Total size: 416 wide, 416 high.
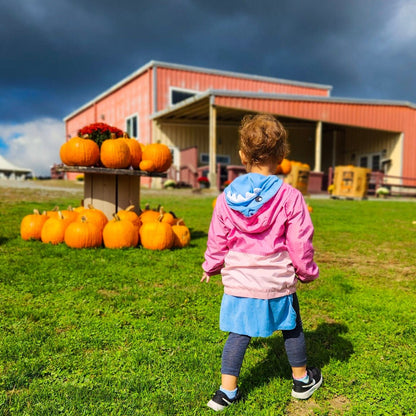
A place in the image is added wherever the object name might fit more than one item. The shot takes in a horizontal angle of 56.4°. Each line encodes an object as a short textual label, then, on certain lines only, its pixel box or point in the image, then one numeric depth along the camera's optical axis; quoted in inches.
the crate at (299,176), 586.9
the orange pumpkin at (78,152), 219.3
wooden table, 238.4
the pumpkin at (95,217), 209.7
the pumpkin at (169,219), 233.1
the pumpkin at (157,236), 207.8
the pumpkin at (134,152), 235.6
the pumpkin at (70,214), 221.8
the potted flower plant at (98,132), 233.8
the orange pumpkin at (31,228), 220.2
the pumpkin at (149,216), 224.4
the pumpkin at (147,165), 234.1
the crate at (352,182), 660.1
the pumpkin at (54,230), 211.9
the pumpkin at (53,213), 228.0
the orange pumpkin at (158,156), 237.5
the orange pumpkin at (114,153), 222.6
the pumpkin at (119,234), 205.1
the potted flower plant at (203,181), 781.3
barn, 773.9
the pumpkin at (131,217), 217.0
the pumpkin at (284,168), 443.2
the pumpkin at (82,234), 202.5
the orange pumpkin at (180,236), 218.7
